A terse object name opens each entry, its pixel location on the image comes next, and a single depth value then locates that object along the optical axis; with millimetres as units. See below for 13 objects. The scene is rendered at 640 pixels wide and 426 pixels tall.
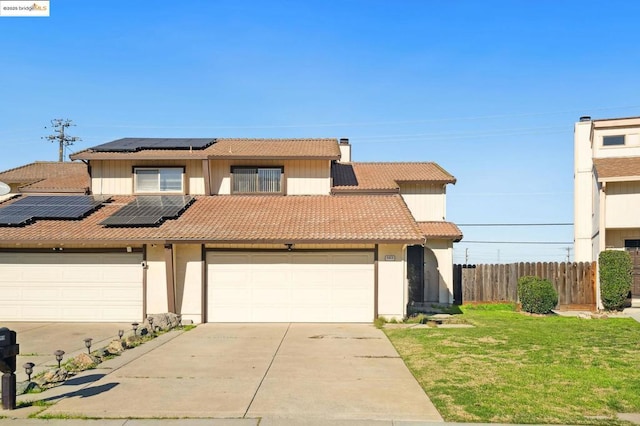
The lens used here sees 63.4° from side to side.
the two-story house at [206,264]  16109
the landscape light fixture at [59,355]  9453
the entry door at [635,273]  20359
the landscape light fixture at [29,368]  8359
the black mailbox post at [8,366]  7070
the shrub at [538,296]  18766
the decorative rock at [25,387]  7996
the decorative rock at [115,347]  11195
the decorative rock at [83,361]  9664
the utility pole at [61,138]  53469
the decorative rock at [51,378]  8539
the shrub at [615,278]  19359
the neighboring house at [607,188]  21016
